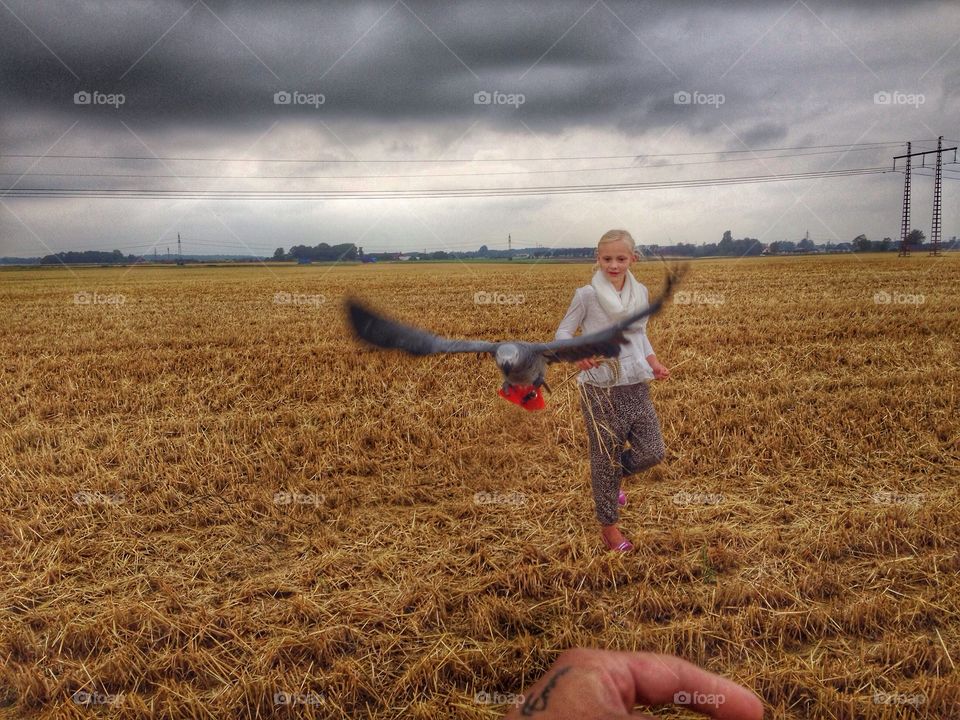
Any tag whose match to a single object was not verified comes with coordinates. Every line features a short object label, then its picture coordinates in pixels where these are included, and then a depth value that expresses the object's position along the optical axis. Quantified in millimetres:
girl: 3627
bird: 2727
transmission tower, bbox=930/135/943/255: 57688
